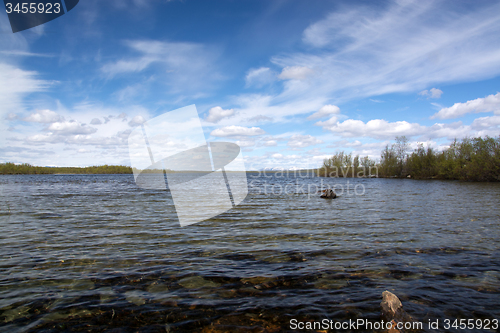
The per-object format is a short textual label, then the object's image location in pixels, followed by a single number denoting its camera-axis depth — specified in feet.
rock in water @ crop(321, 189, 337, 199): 96.17
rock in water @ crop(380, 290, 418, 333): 16.63
